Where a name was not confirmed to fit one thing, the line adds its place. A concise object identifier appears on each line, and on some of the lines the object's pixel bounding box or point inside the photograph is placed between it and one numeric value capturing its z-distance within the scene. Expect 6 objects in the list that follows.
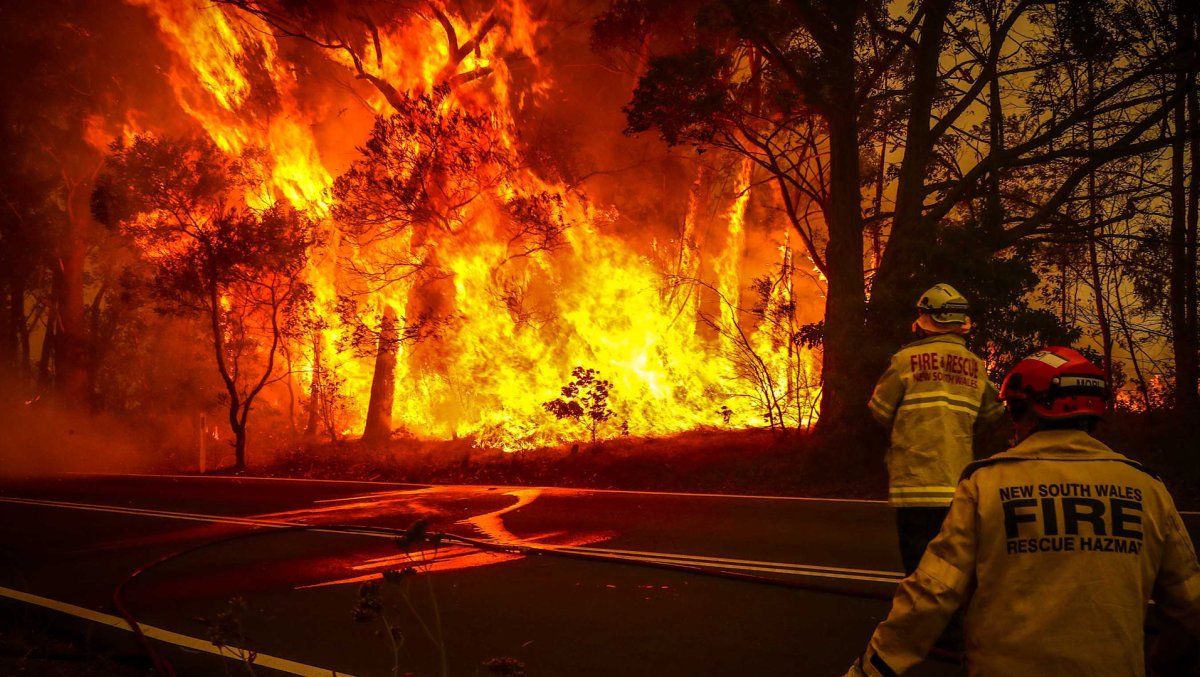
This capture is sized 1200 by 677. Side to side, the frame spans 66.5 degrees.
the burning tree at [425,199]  21.95
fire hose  5.38
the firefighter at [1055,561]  2.49
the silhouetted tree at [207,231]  21.75
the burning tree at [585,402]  18.88
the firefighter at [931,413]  4.85
